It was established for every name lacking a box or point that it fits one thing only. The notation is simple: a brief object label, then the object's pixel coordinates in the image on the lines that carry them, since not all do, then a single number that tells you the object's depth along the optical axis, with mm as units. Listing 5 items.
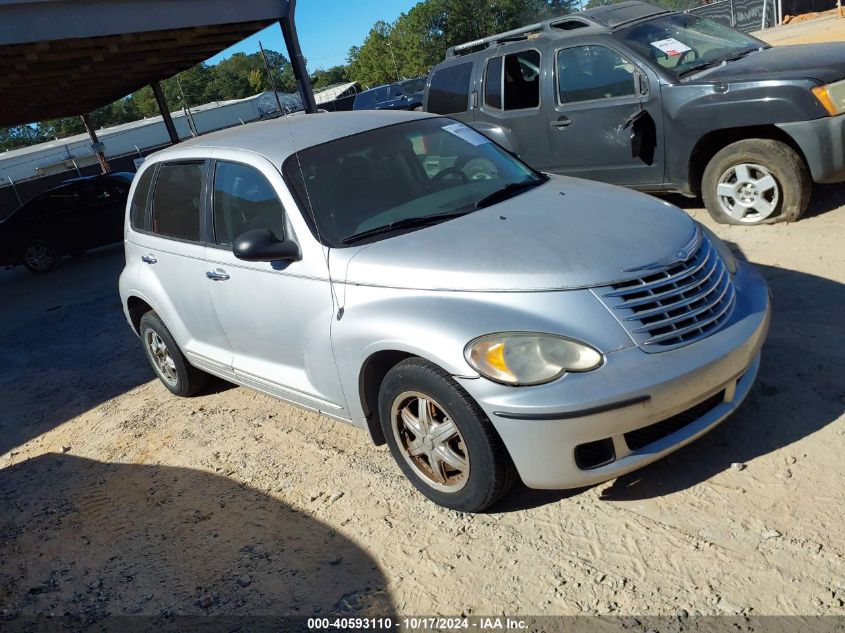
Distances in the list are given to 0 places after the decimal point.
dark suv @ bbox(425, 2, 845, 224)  5551
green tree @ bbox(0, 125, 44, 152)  98938
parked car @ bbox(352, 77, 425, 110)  21109
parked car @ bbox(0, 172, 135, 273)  13484
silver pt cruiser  2770
